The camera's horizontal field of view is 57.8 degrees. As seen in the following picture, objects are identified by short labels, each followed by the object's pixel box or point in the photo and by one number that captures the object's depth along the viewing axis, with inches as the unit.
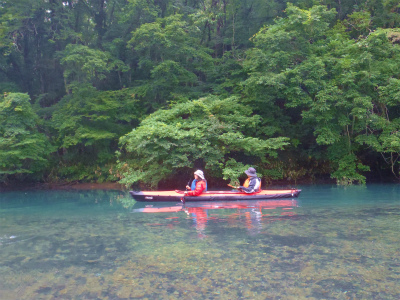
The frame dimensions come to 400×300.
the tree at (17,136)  624.4
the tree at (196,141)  558.6
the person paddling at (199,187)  442.9
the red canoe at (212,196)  445.7
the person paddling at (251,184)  455.5
